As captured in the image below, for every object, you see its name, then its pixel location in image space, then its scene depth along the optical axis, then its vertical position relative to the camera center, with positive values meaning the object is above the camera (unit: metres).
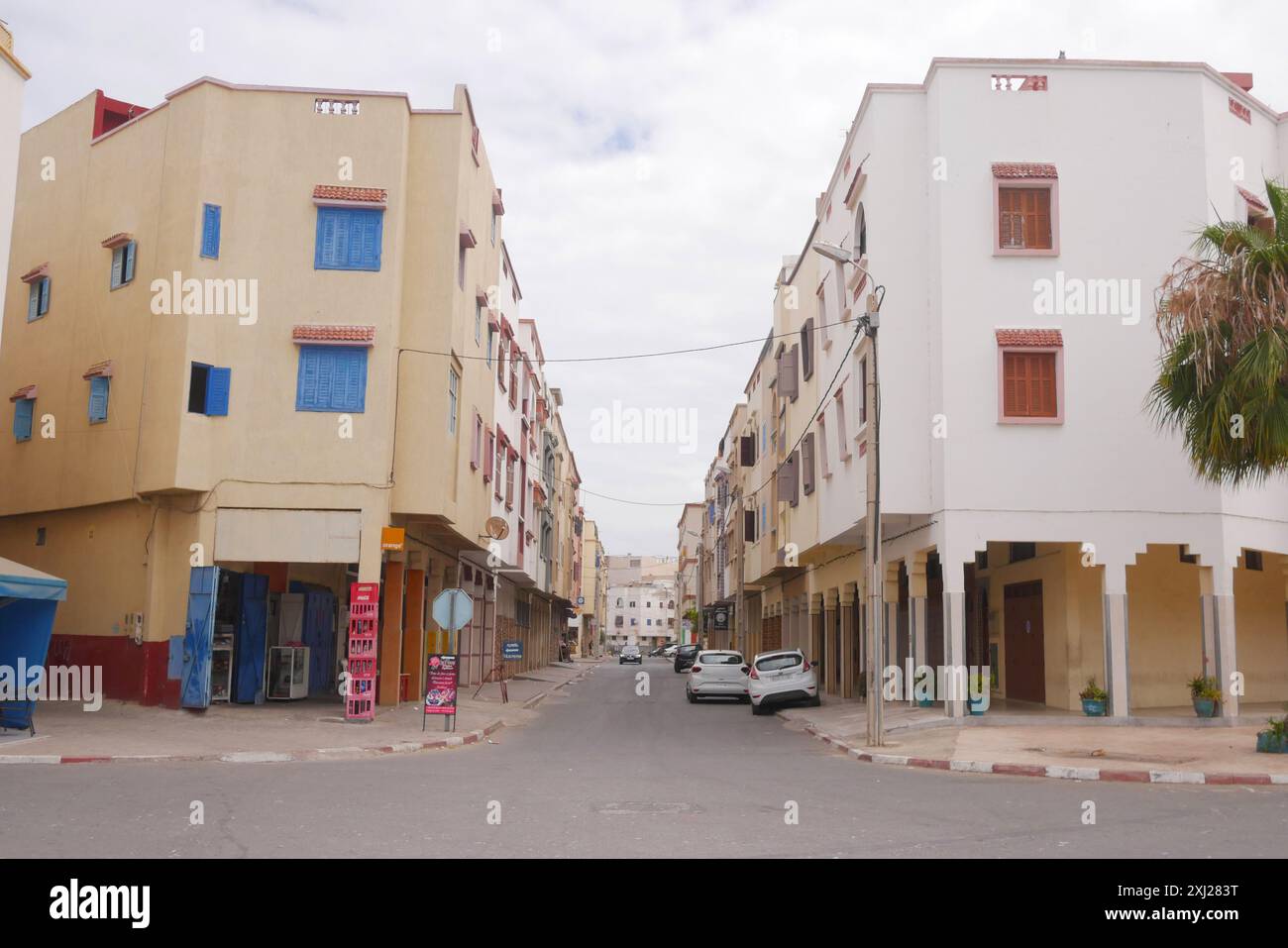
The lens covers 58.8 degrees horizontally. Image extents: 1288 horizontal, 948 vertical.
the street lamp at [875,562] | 19.34 +1.11
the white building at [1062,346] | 22.25 +5.65
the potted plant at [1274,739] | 16.72 -1.50
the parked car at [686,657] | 62.88 -1.79
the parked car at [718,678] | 34.72 -1.59
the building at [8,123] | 19.06 +8.14
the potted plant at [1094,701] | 21.66 -1.30
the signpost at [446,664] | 21.00 -0.83
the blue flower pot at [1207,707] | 21.25 -1.35
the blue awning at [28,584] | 17.33 +0.42
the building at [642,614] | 178.25 +1.44
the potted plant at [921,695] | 25.74 -1.50
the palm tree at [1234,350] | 15.45 +3.93
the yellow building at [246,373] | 23.16 +5.08
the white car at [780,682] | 29.50 -1.42
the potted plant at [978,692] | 22.25 -1.30
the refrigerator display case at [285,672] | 25.86 -1.25
